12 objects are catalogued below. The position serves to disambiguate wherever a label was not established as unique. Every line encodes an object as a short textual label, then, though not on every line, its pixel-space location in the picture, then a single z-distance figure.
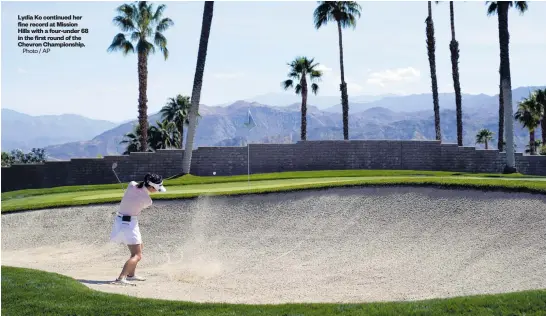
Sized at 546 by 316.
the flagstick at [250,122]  37.16
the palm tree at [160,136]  73.38
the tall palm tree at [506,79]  39.88
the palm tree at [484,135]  119.78
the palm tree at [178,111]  78.50
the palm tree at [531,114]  78.08
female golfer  15.76
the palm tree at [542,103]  76.56
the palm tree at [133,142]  73.06
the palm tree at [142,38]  52.50
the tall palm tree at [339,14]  58.69
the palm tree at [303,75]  61.75
